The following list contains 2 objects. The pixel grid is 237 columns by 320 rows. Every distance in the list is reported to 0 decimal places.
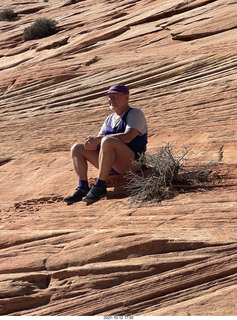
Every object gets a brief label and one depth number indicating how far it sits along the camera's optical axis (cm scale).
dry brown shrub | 450
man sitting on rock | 480
